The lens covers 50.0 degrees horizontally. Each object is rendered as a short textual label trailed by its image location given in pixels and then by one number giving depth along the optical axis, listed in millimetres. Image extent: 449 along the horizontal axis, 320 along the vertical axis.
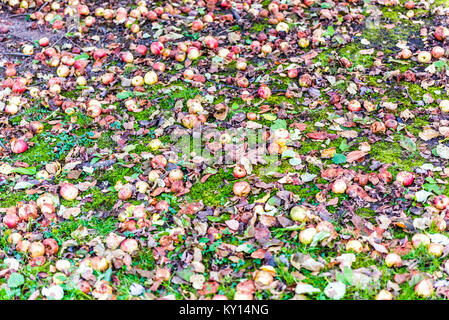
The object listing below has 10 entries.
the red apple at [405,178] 4199
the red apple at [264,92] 5312
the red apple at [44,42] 6465
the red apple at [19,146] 4867
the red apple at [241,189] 4207
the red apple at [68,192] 4309
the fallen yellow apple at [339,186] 4164
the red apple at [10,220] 4090
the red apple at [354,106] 5074
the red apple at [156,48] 6117
